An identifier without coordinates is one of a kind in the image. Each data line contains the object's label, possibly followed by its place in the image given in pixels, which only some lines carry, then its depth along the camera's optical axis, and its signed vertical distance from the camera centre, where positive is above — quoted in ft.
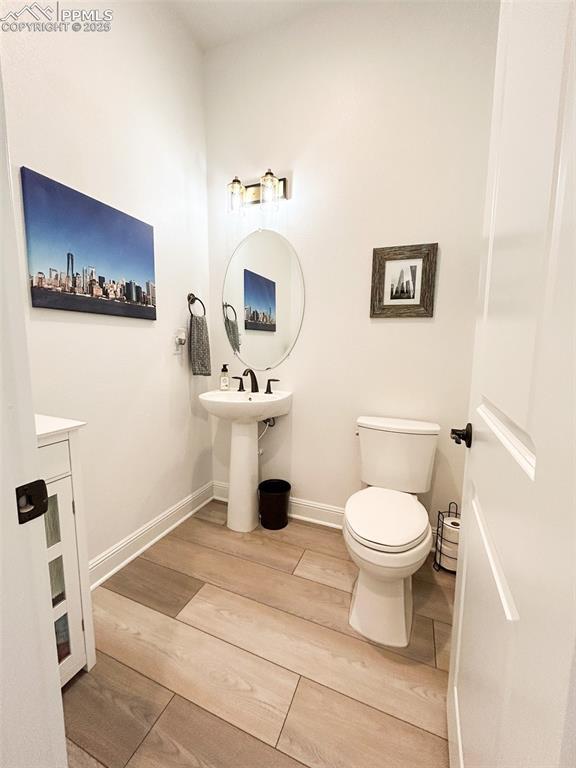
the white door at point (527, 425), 1.09 -0.35
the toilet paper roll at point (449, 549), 5.46 -3.46
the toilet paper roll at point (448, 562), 5.52 -3.74
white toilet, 3.98 -2.40
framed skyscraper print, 5.62 +1.19
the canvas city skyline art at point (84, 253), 4.07 +1.33
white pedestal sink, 6.53 -2.49
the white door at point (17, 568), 1.55 -1.18
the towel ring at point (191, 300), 6.84 +0.95
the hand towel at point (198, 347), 6.79 -0.06
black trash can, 6.68 -3.43
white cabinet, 3.42 -2.26
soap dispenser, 7.26 -0.79
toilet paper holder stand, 5.52 -3.41
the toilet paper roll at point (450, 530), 5.43 -3.15
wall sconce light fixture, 6.27 +3.12
